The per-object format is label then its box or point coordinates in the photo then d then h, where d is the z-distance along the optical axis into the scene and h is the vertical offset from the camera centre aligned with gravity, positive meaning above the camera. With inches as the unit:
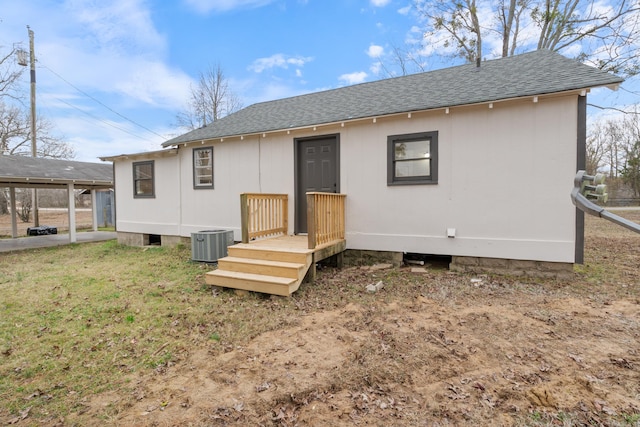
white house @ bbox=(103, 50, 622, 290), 187.9 +31.5
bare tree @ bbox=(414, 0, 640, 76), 414.6 +280.5
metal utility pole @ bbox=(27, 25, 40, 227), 566.9 +188.5
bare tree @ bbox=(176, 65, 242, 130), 785.6 +279.3
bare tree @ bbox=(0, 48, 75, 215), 659.4 +205.8
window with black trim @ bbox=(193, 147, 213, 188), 310.2 +38.3
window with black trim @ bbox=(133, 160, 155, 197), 349.1 +29.9
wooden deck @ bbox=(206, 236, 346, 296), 171.9 -38.7
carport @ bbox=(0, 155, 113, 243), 376.0 +40.5
